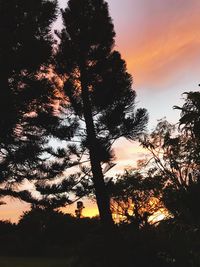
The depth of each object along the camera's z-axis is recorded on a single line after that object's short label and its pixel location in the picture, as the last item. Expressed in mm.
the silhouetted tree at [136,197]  16580
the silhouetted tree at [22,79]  7535
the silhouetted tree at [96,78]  9536
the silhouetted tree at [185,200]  3615
